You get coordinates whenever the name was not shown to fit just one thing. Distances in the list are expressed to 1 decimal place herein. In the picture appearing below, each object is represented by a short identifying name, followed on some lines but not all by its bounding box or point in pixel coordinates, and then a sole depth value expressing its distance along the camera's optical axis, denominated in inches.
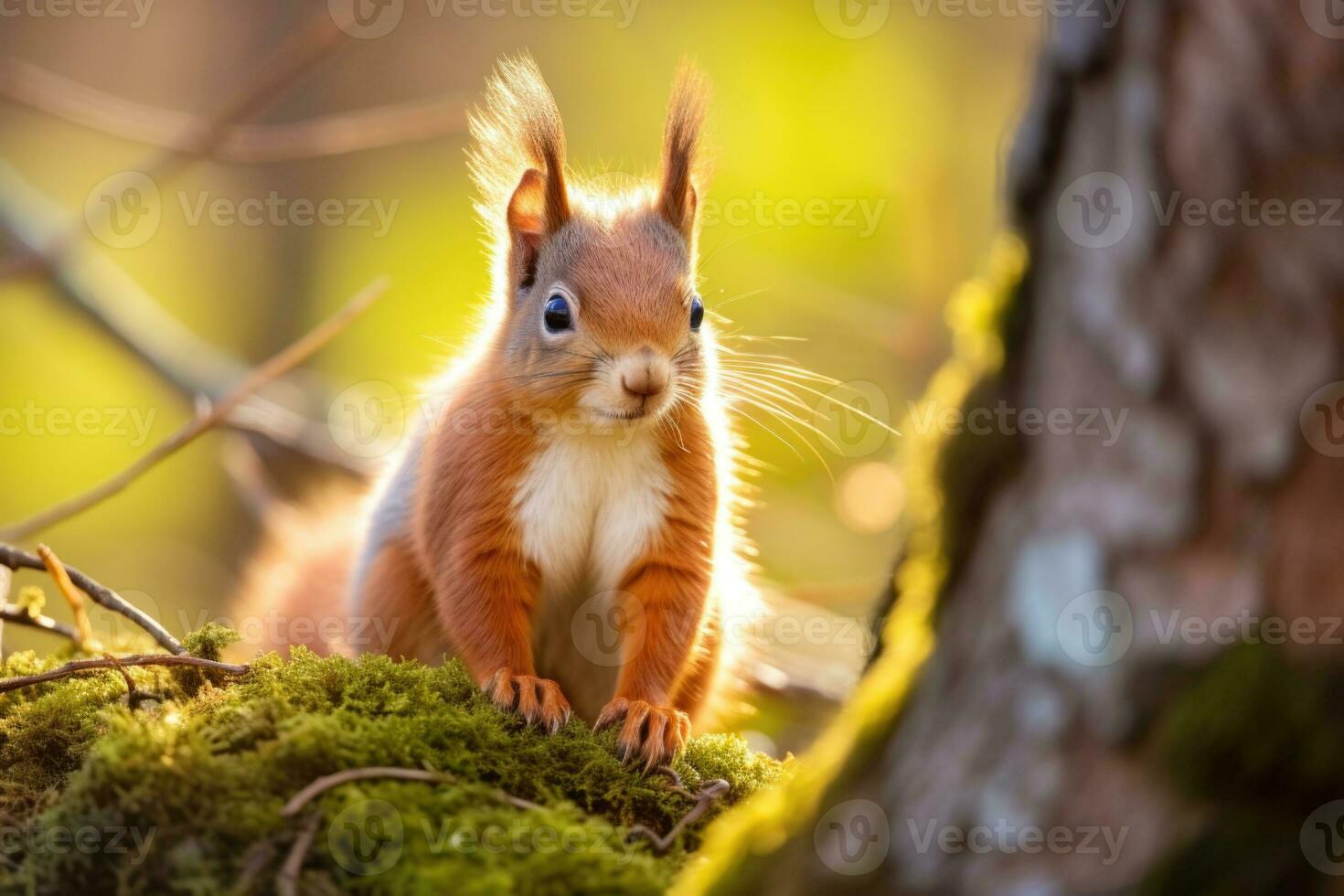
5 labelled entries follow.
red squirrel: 204.8
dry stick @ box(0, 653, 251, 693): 145.6
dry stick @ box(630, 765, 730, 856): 132.1
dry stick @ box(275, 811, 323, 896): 108.6
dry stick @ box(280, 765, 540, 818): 117.0
